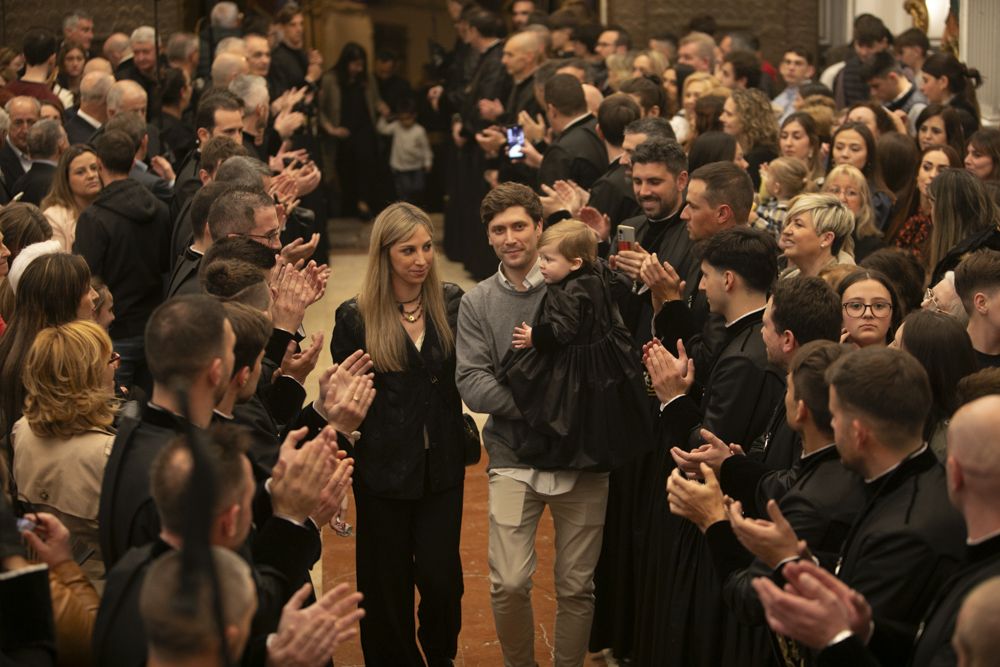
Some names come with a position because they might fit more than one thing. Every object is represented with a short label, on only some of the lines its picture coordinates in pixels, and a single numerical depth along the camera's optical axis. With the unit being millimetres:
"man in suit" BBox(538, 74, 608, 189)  8945
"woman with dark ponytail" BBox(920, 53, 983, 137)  10461
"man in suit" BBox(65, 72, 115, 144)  10023
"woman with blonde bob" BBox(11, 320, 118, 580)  4332
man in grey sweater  5441
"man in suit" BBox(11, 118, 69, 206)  8672
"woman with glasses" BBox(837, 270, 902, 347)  5277
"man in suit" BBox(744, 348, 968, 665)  3240
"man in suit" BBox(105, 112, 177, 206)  8297
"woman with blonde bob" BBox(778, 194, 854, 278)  6250
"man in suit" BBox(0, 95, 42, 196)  9477
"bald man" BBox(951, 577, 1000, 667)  2674
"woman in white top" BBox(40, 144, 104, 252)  7724
